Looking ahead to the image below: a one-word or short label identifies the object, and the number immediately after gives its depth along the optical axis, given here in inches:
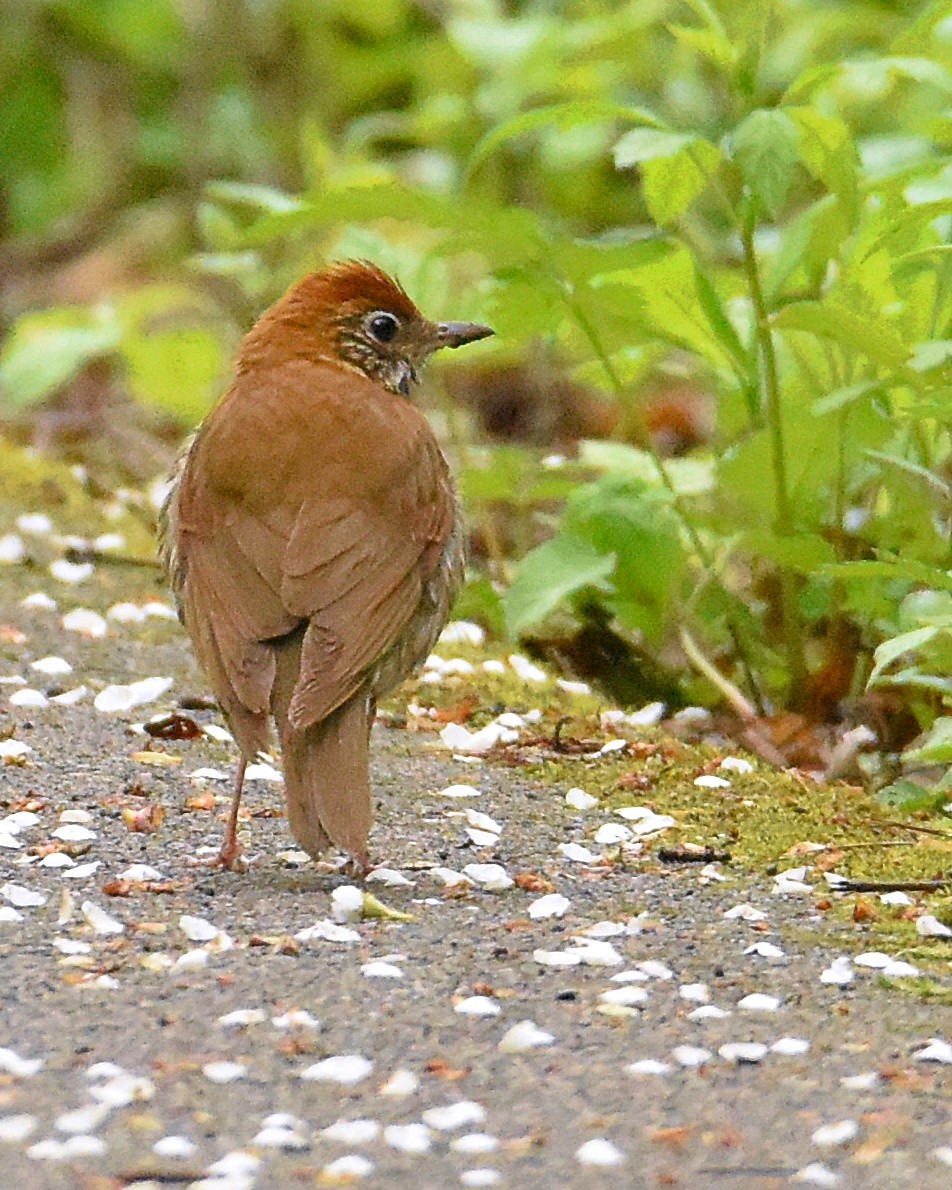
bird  324.2
